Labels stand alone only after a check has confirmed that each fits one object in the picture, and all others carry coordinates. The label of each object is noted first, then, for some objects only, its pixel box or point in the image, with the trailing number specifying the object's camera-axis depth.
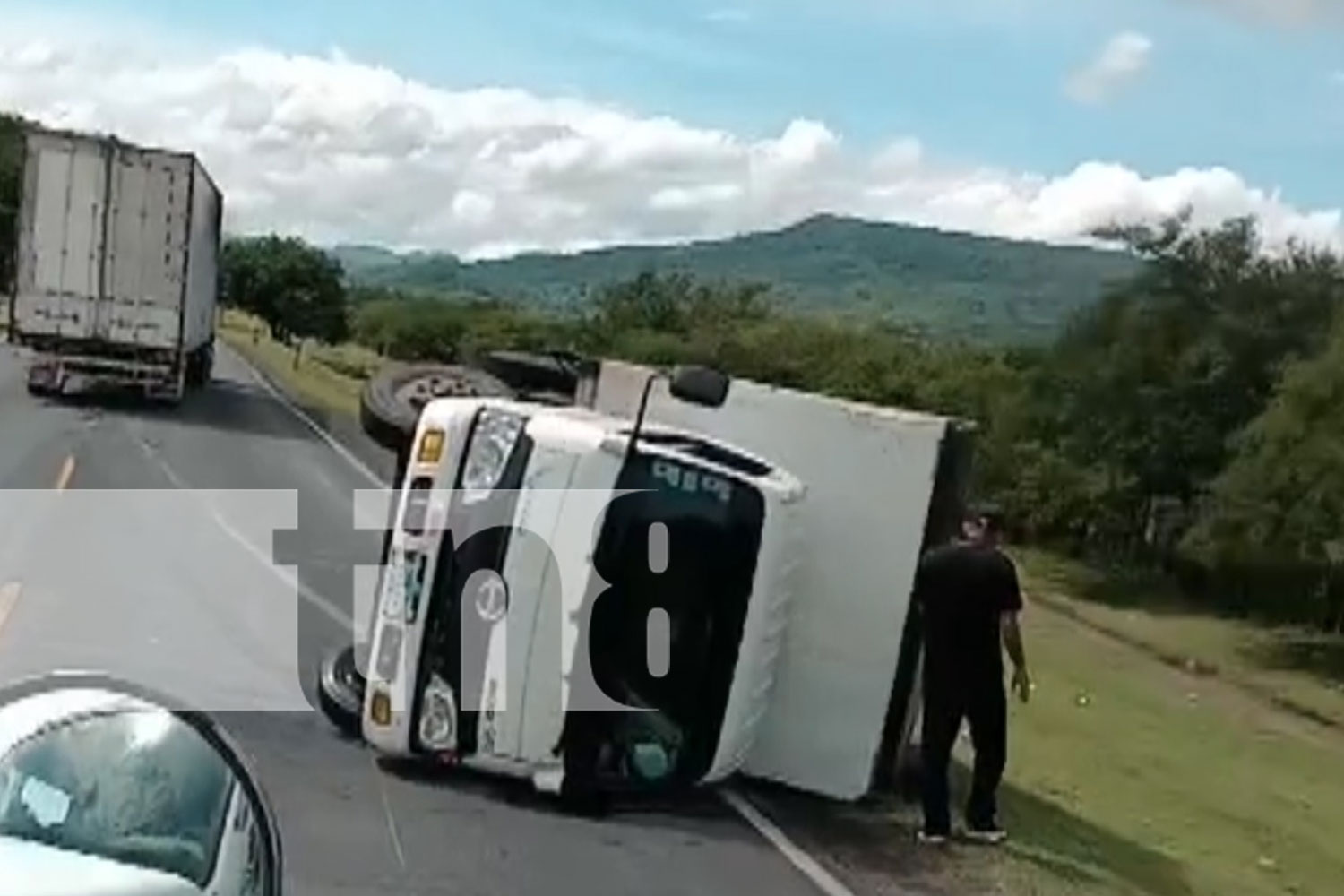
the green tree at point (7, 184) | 89.70
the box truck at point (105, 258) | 37.19
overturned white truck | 10.80
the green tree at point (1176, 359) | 56.06
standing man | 11.38
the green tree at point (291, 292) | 148.38
